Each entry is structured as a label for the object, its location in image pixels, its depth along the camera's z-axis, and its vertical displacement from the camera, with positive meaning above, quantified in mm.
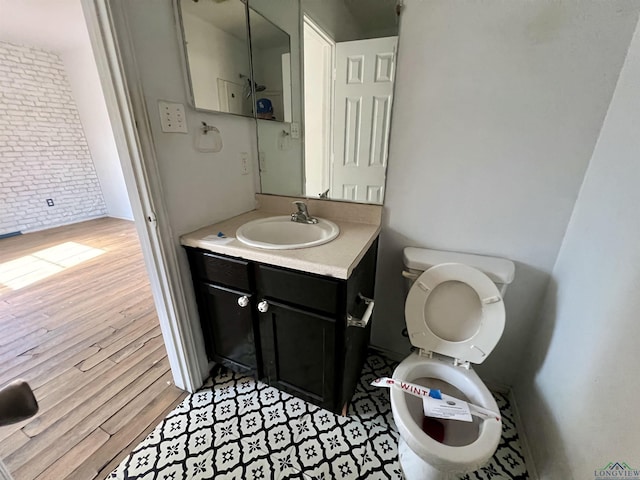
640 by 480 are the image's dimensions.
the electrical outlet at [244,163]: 1470 -124
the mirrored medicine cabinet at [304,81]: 1161 +270
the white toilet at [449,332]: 1007 -757
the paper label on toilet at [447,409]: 920 -885
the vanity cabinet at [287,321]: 1017 -732
